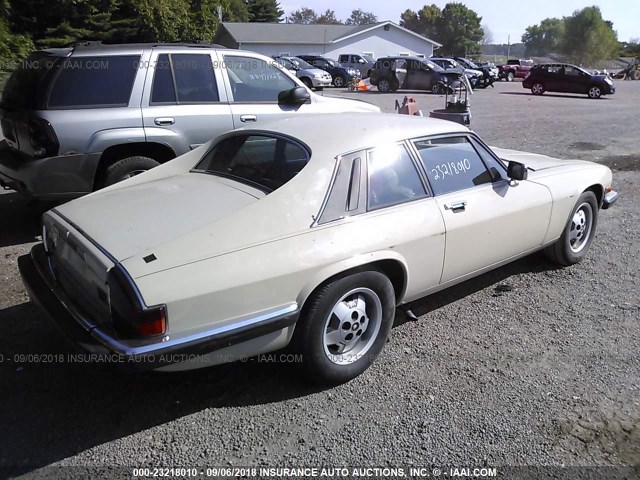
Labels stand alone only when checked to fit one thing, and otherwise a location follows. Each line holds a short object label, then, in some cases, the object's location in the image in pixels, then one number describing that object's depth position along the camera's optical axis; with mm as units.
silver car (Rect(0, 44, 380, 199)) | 5199
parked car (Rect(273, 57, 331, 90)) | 27164
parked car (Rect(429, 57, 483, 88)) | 29922
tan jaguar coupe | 2633
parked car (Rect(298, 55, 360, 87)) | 29825
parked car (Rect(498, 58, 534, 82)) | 41656
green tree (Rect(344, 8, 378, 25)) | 141750
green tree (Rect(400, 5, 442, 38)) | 96562
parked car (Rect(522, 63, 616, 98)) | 25781
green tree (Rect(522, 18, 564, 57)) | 140500
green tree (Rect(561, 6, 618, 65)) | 87125
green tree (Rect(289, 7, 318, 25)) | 123812
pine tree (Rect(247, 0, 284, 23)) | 77500
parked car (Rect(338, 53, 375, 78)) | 34969
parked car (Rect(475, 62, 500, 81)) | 33156
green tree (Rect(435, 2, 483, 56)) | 88125
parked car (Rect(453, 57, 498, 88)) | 31284
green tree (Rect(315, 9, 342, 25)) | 122306
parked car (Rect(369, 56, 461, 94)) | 25766
